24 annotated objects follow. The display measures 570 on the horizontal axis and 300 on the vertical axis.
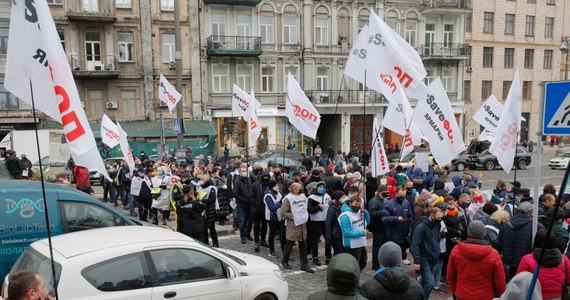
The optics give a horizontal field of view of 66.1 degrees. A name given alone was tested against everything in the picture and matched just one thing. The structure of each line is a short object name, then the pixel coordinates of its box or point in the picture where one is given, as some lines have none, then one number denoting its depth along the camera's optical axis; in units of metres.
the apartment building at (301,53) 32.06
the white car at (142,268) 4.55
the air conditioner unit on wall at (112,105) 29.88
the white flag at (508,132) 7.75
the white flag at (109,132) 13.16
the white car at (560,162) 25.98
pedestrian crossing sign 4.32
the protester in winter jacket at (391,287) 3.78
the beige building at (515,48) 39.92
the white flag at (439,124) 9.24
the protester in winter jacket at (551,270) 4.44
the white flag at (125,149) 11.15
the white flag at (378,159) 9.25
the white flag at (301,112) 11.97
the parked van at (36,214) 6.25
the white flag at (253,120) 13.50
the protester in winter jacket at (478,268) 4.92
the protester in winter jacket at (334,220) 7.79
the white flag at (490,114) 12.16
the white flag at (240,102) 15.27
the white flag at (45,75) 4.11
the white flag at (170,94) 18.22
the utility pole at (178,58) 19.30
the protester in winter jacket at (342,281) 3.31
